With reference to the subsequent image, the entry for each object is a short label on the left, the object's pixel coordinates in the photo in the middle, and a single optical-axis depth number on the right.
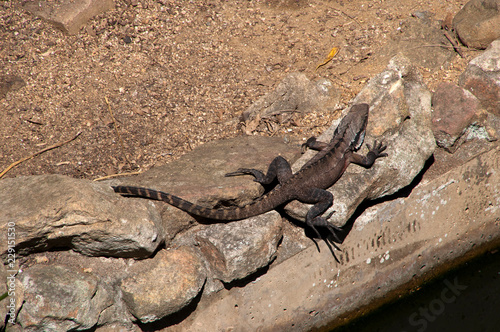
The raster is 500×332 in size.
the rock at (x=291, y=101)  12.51
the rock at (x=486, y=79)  12.19
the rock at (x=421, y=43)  13.91
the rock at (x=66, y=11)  13.27
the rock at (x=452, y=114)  11.57
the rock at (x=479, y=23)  13.64
